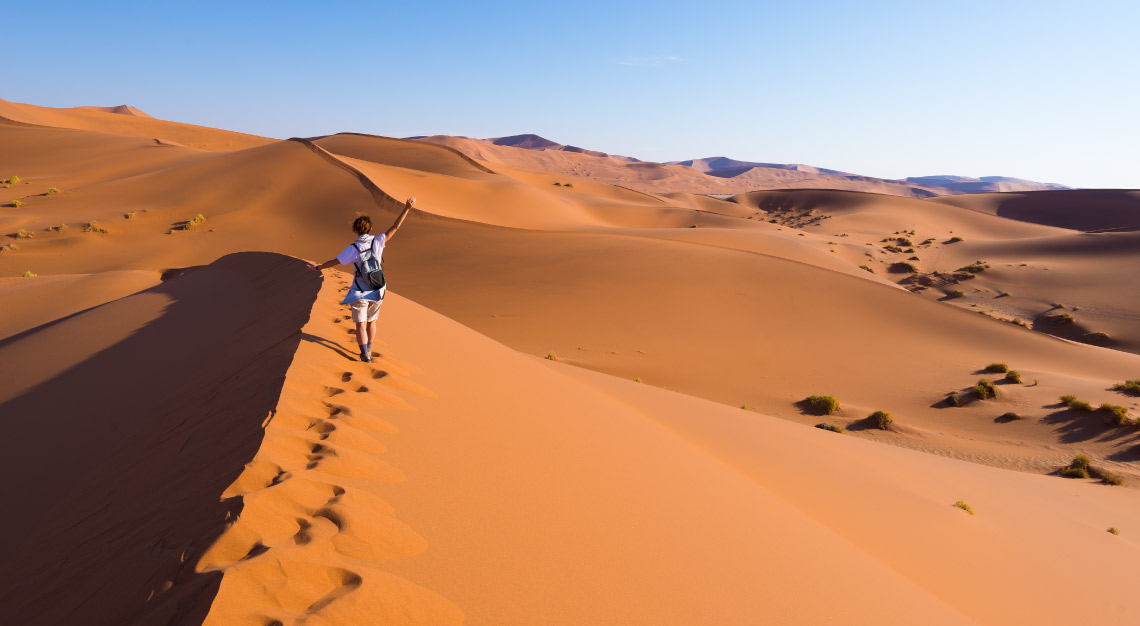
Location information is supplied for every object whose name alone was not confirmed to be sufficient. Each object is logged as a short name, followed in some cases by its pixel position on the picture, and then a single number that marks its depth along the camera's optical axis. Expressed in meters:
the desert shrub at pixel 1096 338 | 22.64
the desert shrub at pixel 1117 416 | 11.26
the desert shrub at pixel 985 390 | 12.49
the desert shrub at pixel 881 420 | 11.29
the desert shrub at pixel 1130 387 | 12.61
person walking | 5.40
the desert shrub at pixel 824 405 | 11.80
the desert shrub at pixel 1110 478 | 9.47
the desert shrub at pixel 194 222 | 22.98
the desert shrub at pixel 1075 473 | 9.86
